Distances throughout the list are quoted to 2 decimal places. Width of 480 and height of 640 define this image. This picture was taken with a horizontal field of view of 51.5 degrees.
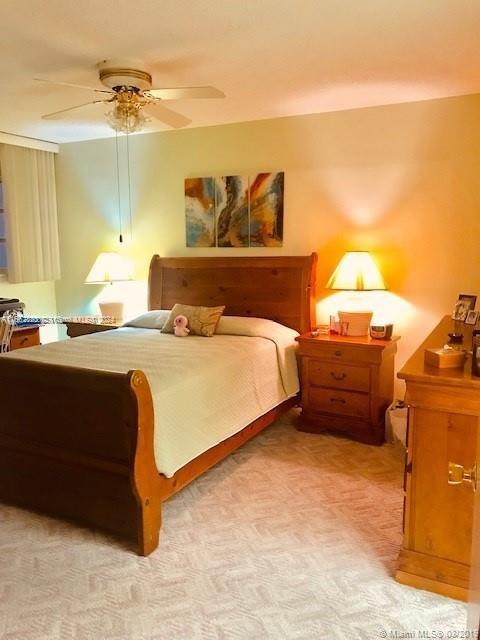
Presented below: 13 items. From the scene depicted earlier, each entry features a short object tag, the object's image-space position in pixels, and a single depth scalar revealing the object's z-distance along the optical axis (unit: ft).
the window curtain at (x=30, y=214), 15.58
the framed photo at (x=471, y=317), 9.36
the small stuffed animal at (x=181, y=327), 12.28
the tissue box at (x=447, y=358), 6.44
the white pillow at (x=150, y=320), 13.51
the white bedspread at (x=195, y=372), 7.97
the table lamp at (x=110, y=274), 15.01
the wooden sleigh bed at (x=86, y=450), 7.03
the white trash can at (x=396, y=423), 11.29
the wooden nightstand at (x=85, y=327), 14.55
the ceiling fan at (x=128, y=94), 9.02
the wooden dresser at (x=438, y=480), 6.13
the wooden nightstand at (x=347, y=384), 11.26
